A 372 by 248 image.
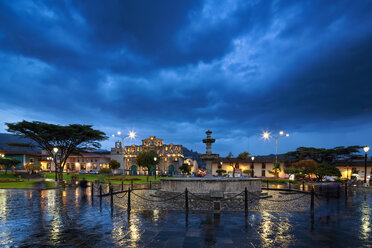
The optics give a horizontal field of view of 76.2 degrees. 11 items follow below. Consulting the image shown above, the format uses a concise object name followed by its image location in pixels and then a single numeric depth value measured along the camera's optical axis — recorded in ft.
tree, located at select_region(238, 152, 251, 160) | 203.25
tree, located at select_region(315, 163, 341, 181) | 107.24
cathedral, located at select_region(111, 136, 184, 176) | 234.99
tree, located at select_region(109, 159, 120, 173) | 197.67
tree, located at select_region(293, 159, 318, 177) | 125.08
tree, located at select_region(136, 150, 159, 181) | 179.41
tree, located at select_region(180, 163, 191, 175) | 221.87
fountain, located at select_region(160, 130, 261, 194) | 51.93
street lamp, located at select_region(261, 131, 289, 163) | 130.49
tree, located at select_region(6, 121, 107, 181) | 106.42
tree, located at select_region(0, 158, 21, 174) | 140.46
